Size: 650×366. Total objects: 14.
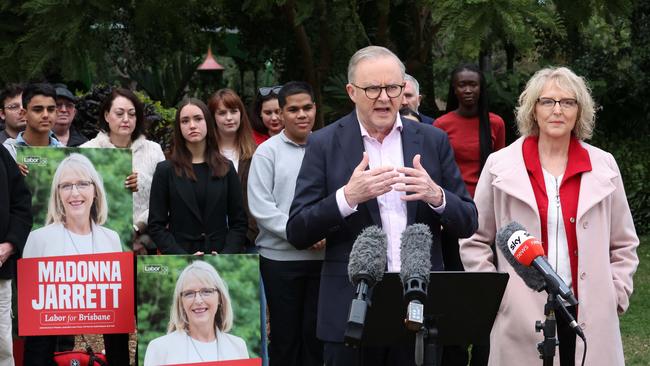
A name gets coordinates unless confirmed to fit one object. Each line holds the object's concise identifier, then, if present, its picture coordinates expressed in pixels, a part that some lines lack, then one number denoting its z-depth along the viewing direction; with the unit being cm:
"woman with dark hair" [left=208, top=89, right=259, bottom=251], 843
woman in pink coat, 550
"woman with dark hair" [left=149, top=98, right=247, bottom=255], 766
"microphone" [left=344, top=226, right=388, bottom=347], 374
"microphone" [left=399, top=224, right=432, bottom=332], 380
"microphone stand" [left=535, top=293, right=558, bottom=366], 448
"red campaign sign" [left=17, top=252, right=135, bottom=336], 754
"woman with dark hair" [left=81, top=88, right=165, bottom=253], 828
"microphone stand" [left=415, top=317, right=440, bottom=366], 396
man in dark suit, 497
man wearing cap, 930
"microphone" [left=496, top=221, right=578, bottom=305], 440
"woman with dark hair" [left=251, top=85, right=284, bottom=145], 886
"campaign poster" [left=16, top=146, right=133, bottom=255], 763
